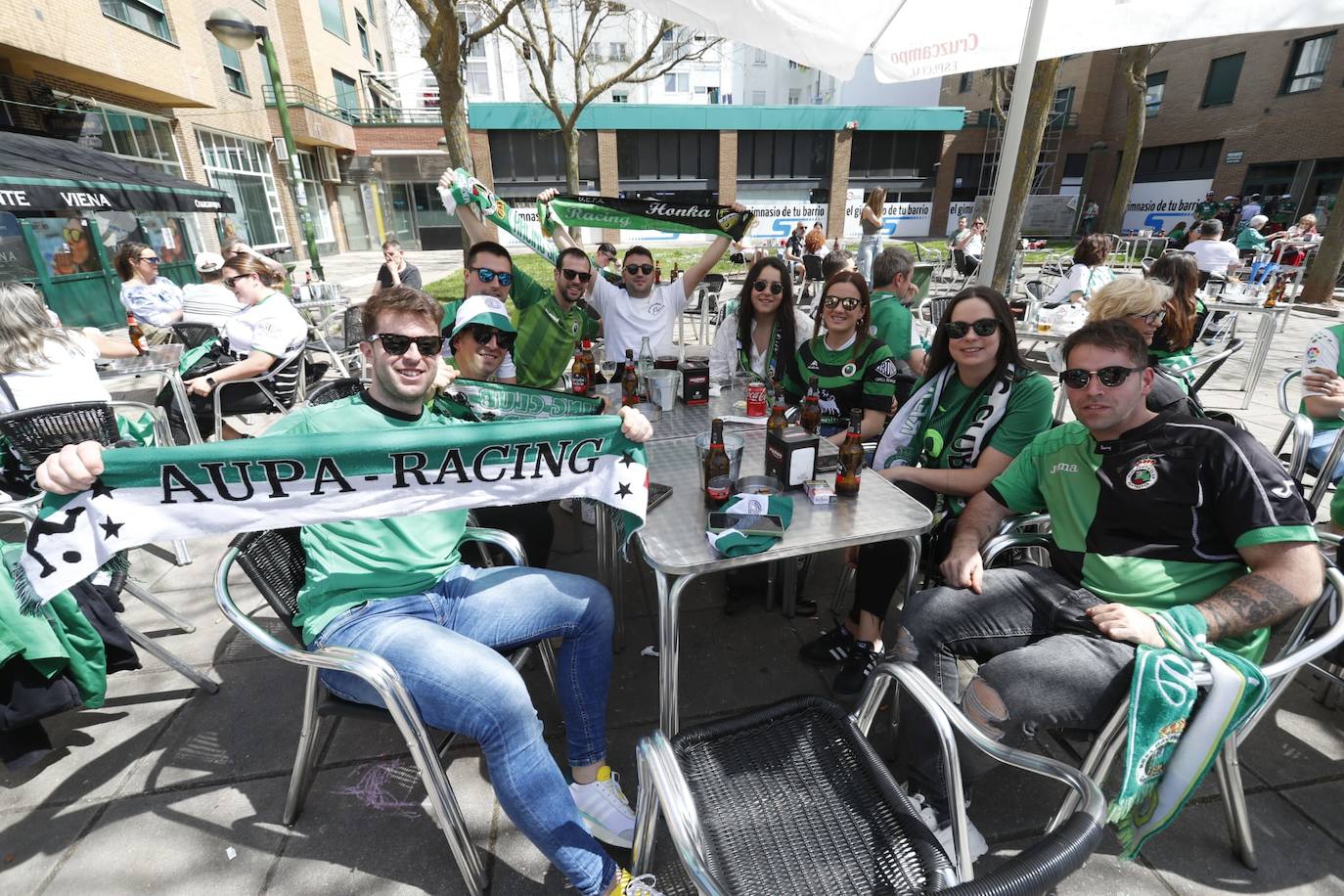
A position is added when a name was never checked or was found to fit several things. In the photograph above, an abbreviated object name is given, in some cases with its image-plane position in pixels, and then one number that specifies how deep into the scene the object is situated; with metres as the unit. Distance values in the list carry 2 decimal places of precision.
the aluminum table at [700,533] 1.82
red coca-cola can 3.05
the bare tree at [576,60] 12.33
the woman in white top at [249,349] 4.42
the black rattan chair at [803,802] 1.37
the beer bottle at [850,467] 2.21
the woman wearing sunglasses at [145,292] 6.16
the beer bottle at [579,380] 3.40
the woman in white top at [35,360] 2.93
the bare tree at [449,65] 7.21
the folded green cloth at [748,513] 1.83
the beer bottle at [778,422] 2.53
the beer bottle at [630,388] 3.32
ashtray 2.12
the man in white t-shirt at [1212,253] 8.57
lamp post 7.51
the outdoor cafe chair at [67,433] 2.51
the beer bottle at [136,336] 5.05
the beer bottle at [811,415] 2.98
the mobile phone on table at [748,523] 1.91
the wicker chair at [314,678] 1.62
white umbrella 2.84
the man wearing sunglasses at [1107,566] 1.68
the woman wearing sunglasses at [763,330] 3.67
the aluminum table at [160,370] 4.04
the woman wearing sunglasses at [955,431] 2.49
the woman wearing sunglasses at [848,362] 3.11
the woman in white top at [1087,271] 6.11
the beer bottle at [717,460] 2.29
